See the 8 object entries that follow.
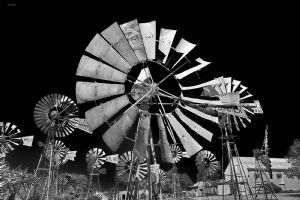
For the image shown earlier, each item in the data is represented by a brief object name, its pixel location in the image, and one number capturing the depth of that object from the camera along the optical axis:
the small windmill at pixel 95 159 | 22.00
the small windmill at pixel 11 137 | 19.67
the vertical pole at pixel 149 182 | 7.32
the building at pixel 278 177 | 42.34
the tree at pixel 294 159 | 28.34
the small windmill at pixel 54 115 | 14.08
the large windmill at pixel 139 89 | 7.47
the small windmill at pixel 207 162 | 27.14
